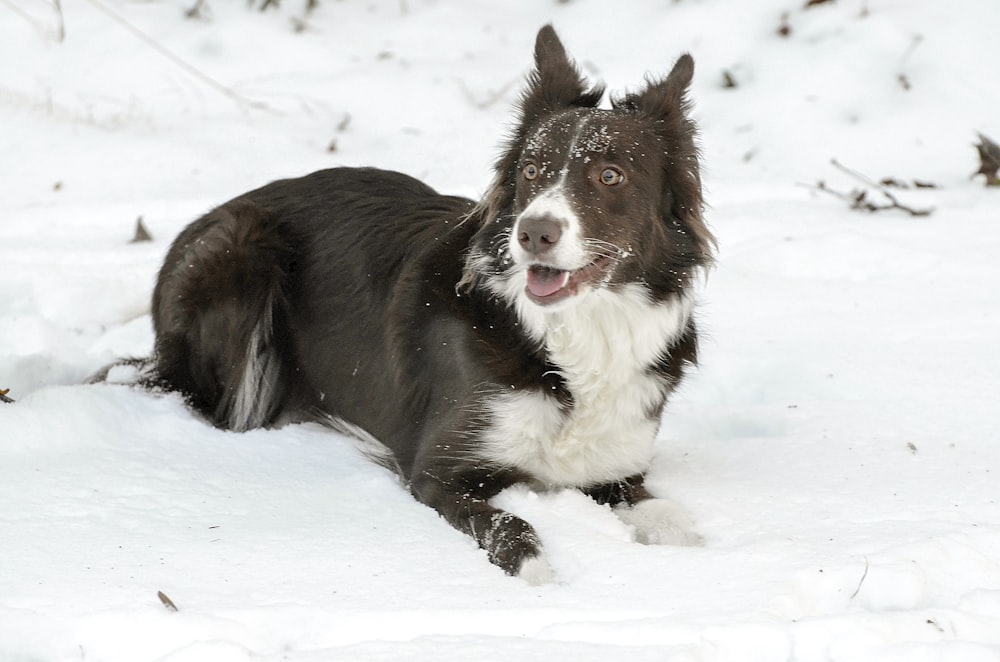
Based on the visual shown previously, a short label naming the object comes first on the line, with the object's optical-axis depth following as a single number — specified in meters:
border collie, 7.96
